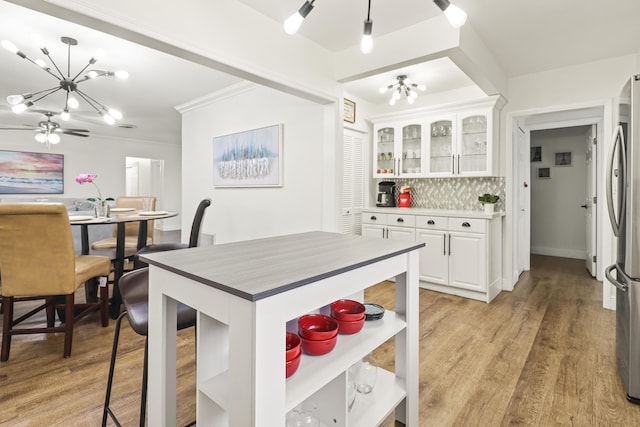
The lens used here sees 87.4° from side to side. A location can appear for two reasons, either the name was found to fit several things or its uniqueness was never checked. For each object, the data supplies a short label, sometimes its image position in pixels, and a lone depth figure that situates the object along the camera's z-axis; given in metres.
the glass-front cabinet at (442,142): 3.73
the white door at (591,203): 4.09
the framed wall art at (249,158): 3.78
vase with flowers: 3.23
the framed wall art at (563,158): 5.57
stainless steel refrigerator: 1.76
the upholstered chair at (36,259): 2.12
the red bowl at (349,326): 1.34
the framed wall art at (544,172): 5.78
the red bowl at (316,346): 1.16
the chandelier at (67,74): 2.85
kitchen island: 0.86
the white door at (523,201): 4.18
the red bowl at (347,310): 1.34
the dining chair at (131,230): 3.58
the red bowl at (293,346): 1.04
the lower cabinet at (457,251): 3.46
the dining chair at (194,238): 2.77
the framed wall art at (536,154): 5.84
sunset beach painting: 6.72
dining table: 2.84
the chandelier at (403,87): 3.60
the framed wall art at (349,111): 4.25
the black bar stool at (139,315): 1.31
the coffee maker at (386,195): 4.54
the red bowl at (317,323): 1.33
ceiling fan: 5.01
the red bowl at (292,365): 1.04
